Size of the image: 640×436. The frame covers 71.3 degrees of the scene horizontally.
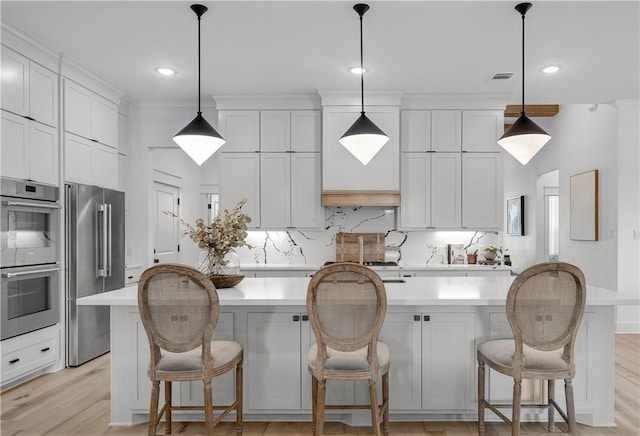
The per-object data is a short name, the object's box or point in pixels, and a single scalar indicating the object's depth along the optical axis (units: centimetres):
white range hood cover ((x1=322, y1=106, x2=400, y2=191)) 489
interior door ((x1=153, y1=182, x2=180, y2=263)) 584
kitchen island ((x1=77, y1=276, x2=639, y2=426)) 271
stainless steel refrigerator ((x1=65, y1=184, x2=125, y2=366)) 391
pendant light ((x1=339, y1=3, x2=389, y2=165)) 298
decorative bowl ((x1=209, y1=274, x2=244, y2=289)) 281
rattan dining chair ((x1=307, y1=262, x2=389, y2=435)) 208
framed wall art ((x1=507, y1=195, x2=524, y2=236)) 800
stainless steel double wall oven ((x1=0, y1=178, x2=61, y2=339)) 323
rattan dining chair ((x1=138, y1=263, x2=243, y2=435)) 212
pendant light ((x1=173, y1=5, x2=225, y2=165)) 297
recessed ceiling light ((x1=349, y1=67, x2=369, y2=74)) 410
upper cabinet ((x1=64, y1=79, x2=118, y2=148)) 398
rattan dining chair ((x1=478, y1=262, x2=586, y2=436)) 217
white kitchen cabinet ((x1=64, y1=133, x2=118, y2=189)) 397
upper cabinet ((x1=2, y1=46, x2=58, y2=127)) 327
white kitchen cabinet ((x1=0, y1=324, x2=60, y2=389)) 327
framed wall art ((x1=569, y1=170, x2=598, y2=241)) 559
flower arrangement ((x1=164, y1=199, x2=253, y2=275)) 279
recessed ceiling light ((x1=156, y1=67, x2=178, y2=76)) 412
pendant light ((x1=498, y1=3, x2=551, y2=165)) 288
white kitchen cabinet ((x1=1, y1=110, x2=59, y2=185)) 325
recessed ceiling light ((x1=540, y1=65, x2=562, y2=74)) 402
